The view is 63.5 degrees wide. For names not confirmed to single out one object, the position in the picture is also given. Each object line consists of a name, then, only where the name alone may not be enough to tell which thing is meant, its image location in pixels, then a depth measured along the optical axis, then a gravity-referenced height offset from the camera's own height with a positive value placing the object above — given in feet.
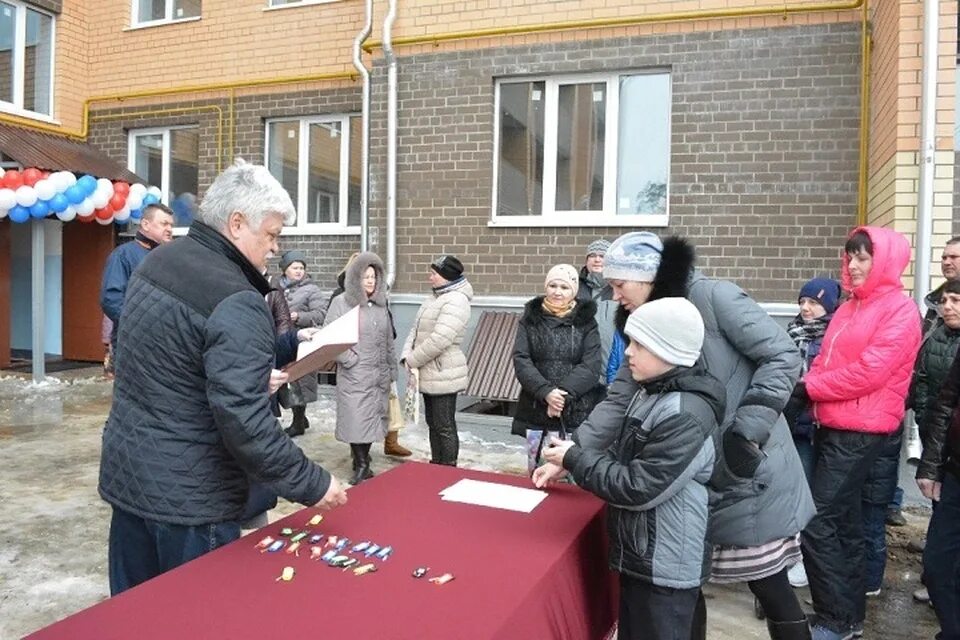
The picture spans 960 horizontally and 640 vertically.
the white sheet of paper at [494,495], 8.10 -2.27
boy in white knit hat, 6.90 -1.66
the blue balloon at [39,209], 28.66 +2.43
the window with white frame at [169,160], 34.17 +5.31
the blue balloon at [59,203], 28.99 +2.72
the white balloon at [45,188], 28.30 +3.16
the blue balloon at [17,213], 28.22 +2.23
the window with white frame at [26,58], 34.94 +9.83
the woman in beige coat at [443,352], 17.24 -1.52
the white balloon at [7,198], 27.58 +2.71
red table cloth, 5.09 -2.26
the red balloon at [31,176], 28.32 +3.60
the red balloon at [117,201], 31.13 +3.03
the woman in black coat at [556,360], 13.44 -1.28
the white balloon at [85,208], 29.84 +2.64
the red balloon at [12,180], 28.14 +3.44
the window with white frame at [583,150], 24.86 +4.56
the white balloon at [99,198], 30.09 +3.03
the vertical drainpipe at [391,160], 26.58 +4.23
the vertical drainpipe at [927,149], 16.60 +3.16
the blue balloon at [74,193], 29.30 +3.12
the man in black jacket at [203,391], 6.38 -0.95
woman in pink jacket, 10.26 -1.53
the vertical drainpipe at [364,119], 27.55 +5.85
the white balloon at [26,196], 28.07 +2.86
